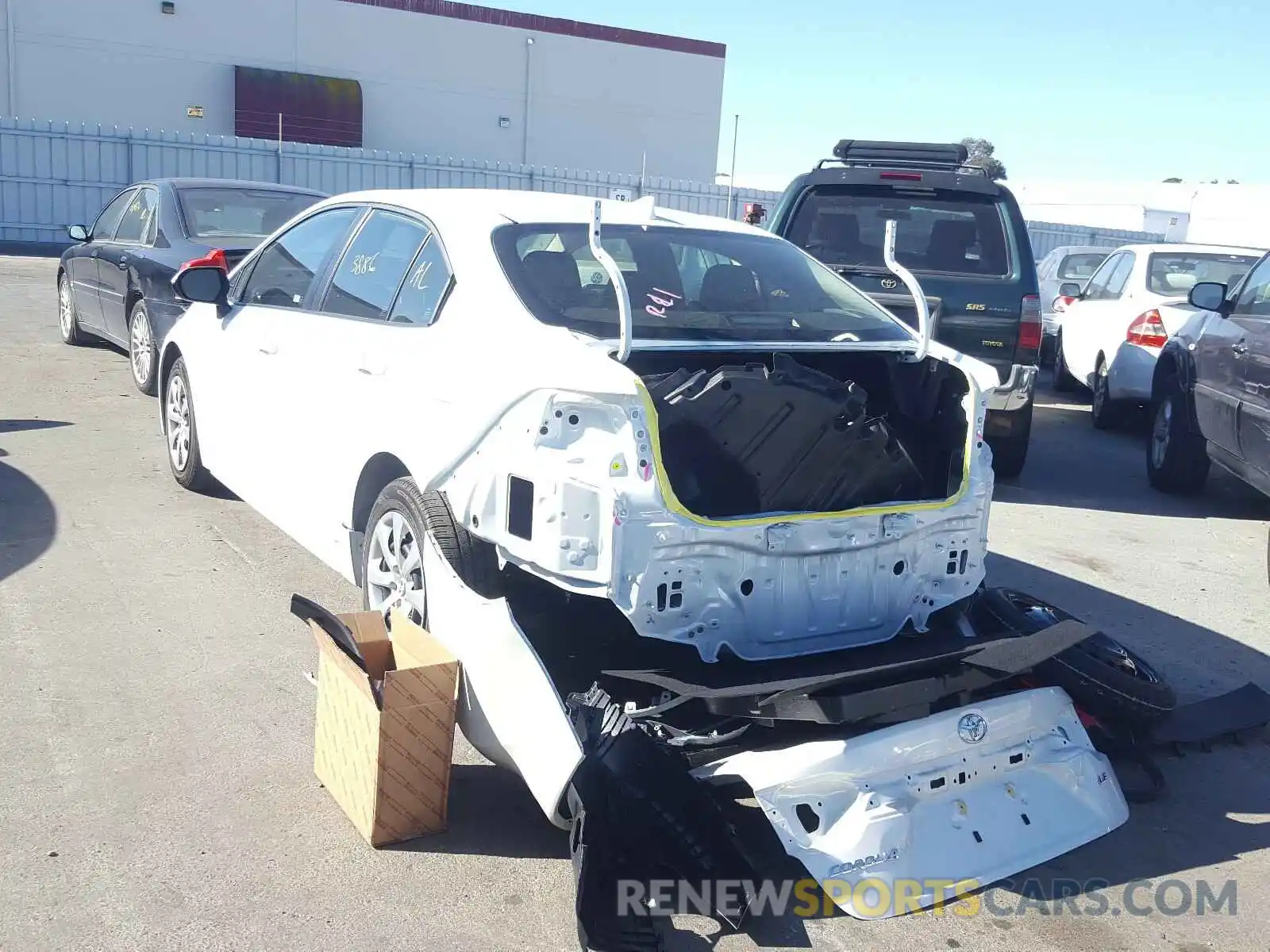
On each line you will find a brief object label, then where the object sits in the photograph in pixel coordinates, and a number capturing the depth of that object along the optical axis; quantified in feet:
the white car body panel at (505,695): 10.66
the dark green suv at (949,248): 24.58
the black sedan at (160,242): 28.37
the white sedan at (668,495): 11.04
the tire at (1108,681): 12.90
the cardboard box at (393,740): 10.89
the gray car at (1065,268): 47.88
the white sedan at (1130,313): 32.19
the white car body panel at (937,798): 10.59
